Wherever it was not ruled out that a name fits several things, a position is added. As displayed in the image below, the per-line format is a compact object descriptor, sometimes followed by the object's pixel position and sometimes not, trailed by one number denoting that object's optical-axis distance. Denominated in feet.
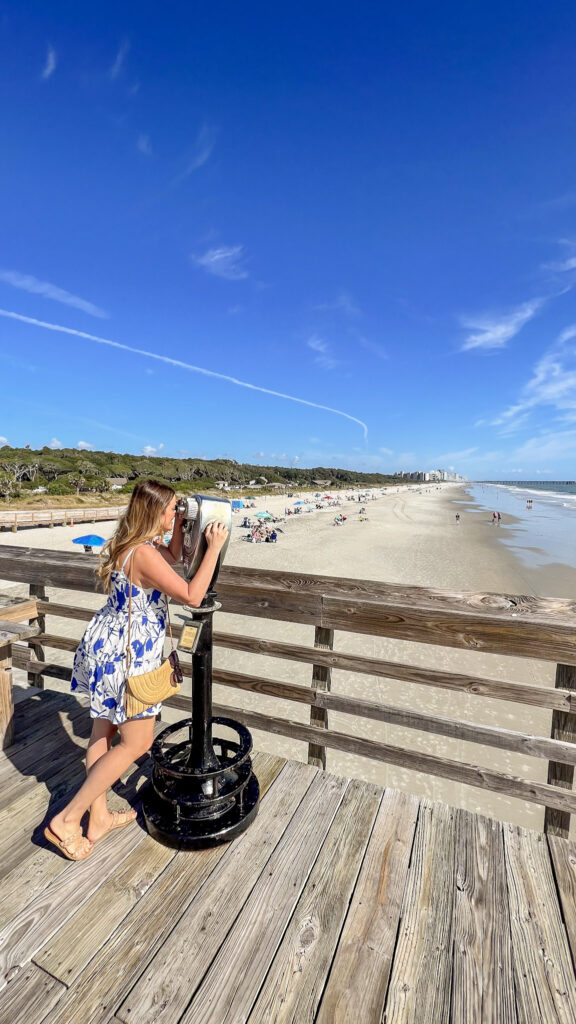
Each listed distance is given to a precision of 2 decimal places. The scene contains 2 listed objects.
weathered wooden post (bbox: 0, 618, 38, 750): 8.48
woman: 5.98
